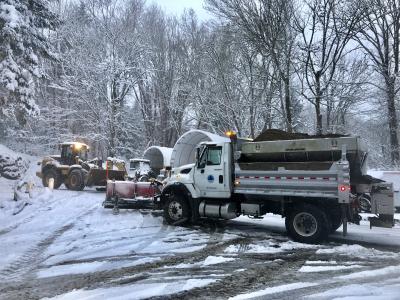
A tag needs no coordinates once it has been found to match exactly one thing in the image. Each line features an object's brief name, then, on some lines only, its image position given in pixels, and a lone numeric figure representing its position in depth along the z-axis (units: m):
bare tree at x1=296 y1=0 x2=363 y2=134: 22.30
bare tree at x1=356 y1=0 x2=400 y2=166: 27.13
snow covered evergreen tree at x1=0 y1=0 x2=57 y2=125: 18.06
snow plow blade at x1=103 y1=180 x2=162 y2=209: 15.36
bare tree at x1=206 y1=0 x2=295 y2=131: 22.38
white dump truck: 10.17
